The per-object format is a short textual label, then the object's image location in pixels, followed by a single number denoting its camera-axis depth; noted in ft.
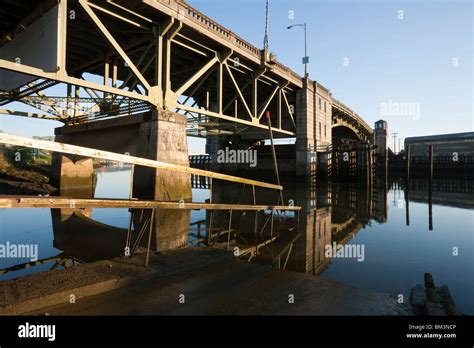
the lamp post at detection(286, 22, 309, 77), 105.81
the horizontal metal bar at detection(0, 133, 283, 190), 9.38
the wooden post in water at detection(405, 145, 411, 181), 90.43
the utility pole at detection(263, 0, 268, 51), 78.07
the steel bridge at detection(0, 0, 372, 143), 39.06
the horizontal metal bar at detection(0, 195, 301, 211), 10.06
